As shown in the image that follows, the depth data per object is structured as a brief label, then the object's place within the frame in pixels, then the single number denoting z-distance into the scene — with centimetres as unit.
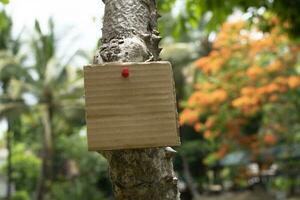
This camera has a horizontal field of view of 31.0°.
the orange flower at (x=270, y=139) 1555
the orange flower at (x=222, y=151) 1725
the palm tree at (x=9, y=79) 1942
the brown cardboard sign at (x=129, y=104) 154
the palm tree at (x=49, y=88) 1939
